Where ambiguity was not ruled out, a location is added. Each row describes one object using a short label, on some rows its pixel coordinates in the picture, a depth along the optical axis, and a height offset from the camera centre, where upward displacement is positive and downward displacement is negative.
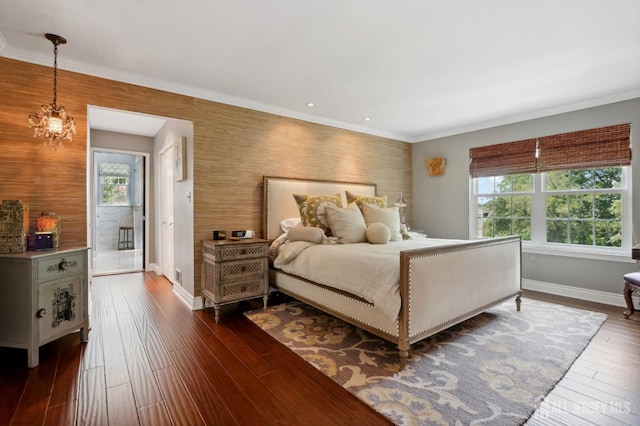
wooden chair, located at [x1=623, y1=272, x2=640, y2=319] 2.95 -0.77
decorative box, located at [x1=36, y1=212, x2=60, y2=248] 2.44 -0.10
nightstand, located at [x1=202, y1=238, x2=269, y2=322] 3.04 -0.62
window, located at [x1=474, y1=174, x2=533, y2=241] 4.38 +0.11
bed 2.11 -0.62
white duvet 2.13 -0.47
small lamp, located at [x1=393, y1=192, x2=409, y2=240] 4.02 -0.01
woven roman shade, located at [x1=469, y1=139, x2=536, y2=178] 4.23 +0.81
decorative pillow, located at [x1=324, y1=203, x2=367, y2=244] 3.38 -0.14
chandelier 2.46 +0.76
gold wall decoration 5.22 +0.83
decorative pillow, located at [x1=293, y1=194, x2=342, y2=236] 3.58 +0.02
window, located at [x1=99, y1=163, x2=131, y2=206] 7.67 +0.77
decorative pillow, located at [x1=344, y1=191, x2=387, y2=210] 3.98 +0.17
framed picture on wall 3.51 +0.66
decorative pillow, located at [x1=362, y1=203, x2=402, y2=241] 3.71 -0.06
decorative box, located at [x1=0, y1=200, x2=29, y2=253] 2.22 -0.11
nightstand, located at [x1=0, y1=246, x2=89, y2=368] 2.11 -0.63
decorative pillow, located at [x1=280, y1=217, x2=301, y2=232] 3.88 -0.15
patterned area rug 1.70 -1.10
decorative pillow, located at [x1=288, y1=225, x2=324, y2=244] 3.25 -0.24
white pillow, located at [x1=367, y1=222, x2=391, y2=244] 3.36 -0.24
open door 4.39 -0.04
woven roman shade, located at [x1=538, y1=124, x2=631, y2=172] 3.52 +0.80
